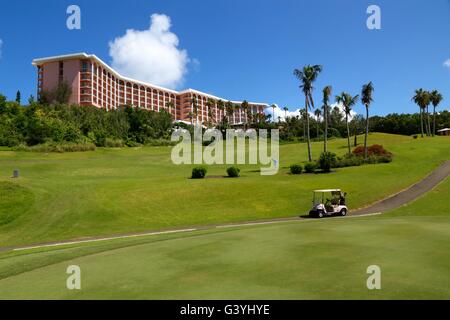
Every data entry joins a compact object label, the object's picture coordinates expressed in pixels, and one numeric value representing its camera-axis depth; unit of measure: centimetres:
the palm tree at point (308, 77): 6347
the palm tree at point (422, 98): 10275
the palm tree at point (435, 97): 10756
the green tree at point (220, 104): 15892
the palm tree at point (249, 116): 16012
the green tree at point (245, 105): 14988
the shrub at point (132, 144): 11002
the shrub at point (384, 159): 6091
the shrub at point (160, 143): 11475
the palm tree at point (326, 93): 6812
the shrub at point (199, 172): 5066
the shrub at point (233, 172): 5166
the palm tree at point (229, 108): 15550
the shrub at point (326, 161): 5344
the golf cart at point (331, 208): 3183
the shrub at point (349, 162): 5812
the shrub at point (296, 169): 5331
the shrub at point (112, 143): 10227
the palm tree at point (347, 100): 7325
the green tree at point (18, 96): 16642
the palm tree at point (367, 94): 6569
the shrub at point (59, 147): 8150
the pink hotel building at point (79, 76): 15500
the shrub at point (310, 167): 5392
